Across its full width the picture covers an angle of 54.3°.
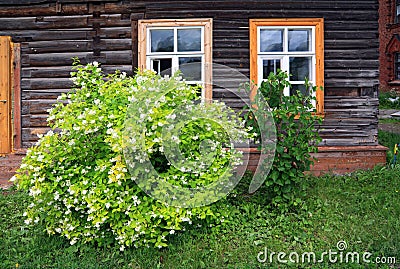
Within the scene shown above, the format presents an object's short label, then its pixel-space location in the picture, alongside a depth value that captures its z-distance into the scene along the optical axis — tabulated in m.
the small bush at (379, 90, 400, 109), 17.55
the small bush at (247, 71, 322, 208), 4.75
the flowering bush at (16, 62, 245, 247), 4.03
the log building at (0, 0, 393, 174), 6.92
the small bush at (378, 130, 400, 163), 8.47
